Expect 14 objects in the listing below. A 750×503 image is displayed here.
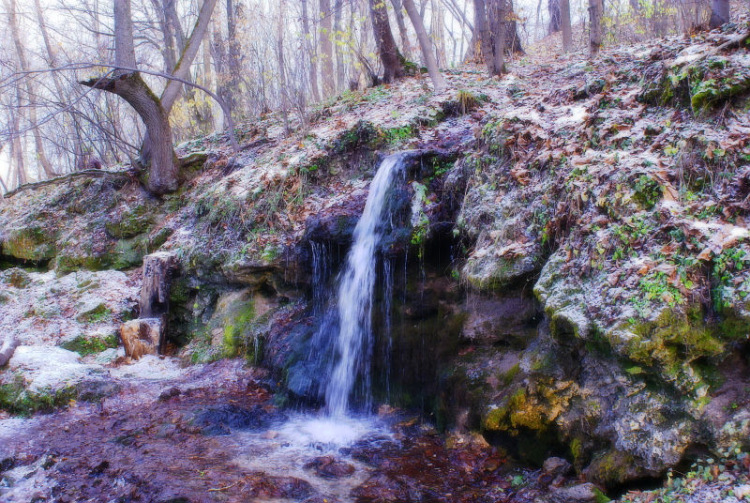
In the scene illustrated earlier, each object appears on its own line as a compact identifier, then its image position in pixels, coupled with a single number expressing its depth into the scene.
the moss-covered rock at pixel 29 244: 10.96
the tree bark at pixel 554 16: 19.27
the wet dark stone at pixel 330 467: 4.31
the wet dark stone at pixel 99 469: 4.29
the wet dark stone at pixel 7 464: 4.48
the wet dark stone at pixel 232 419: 5.34
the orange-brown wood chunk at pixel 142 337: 7.83
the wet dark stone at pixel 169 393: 6.18
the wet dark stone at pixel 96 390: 6.14
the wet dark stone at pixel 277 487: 3.93
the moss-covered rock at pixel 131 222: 10.59
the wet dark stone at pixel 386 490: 3.89
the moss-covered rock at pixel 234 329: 7.37
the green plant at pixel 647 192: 3.98
